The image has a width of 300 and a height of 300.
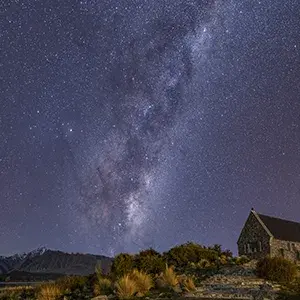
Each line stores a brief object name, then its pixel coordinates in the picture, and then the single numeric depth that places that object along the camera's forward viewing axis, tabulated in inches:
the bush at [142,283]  720.0
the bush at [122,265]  973.8
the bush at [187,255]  1196.4
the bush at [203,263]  1103.0
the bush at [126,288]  691.4
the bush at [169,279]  773.0
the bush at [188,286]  731.0
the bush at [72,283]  905.9
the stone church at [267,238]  1255.7
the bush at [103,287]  781.4
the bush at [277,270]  813.5
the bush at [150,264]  984.9
